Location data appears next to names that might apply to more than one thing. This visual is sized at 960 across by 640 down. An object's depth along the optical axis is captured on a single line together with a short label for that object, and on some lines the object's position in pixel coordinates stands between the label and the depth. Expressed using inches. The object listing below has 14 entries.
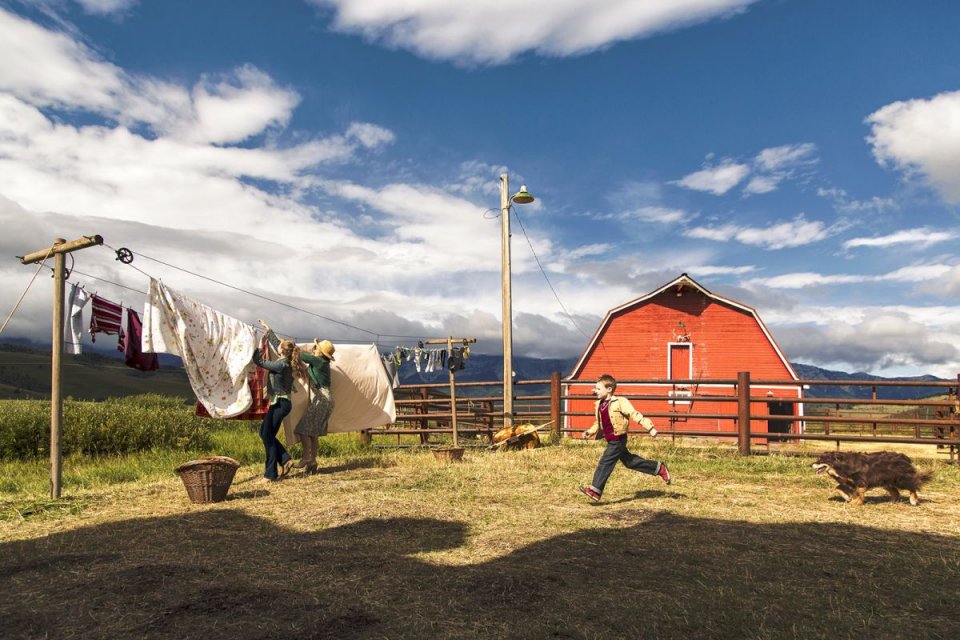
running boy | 311.3
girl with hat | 410.0
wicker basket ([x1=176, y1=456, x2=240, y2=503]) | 311.4
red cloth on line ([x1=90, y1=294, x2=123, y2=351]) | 371.6
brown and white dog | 308.0
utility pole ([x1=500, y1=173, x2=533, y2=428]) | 626.2
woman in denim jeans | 375.9
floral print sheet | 361.1
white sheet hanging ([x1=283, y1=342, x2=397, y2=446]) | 449.4
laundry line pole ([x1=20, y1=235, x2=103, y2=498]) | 331.3
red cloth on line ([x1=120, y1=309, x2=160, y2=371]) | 376.2
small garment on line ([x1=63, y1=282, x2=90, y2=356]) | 354.9
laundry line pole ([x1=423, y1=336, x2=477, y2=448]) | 541.5
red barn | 914.7
